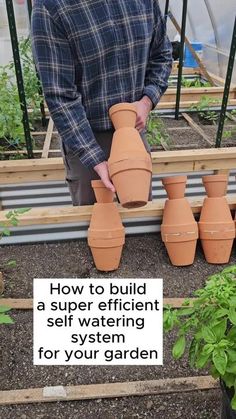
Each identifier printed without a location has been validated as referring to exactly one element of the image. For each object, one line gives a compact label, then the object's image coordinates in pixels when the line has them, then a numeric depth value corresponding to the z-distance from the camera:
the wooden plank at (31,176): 2.25
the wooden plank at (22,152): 2.52
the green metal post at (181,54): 2.50
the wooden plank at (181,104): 3.39
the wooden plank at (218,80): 4.16
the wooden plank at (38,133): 2.95
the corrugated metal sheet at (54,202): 1.67
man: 1.27
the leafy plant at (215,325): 0.76
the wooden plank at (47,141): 2.51
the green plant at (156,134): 2.76
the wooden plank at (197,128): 2.84
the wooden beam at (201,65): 4.02
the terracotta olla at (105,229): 1.47
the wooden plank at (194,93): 3.62
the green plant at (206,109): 3.31
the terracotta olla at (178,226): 1.53
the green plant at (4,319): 0.91
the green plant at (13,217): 1.21
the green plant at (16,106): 2.37
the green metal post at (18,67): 1.85
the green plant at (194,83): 4.23
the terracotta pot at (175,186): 1.54
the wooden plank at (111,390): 1.10
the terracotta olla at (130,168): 1.14
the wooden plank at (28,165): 2.22
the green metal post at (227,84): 2.22
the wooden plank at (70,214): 1.59
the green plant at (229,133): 2.86
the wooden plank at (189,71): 4.63
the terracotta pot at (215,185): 1.58
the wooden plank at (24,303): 1.39
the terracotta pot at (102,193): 1.44
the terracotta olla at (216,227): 1.55
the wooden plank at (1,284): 1.45
